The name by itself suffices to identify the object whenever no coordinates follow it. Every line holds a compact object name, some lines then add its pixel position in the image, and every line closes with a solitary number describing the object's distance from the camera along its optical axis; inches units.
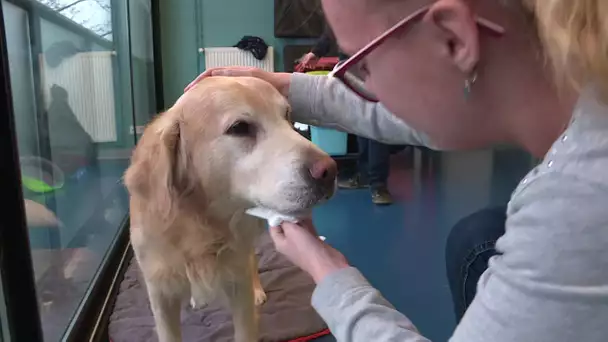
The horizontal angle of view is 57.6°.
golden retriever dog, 40.6
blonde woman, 18.1
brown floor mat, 60.6
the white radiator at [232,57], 188.9
